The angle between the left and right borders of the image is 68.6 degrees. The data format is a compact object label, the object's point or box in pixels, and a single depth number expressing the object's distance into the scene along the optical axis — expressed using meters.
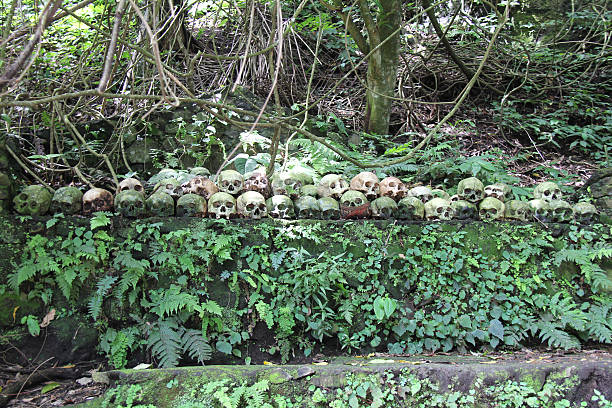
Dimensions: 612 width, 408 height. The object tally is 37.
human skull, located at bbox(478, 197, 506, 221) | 4.36
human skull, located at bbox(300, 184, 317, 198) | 4.28
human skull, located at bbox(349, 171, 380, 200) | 4.40
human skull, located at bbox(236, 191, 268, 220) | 4.02
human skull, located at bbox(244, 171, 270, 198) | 4.22
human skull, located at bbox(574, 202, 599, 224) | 4.45
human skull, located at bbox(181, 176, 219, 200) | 4.13
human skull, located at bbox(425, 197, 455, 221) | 4.32
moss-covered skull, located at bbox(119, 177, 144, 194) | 4.13
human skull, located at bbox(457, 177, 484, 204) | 4.41
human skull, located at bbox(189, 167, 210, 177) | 4.45
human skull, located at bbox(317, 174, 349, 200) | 4.37
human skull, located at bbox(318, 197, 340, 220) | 4.16
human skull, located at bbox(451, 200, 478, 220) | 4.35
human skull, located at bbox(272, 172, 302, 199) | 4.23
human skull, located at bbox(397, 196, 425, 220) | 4.29
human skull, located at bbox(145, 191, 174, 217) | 3.90
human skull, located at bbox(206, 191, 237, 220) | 3.97
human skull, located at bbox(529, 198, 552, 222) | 4.41
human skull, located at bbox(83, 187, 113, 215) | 3.85
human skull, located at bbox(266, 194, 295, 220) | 4.07
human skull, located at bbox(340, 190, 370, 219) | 4.23
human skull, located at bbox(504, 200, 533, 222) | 4.38
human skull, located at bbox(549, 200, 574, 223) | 4.40
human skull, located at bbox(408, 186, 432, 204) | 4.49
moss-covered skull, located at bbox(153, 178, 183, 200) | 4.09
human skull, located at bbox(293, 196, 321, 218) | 4.14
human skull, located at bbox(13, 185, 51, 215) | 3.73
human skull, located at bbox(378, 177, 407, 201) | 4.40
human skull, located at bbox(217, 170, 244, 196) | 4.14
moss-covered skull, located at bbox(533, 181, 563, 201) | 4.52
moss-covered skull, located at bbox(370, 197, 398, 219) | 4.25
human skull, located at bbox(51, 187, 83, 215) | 3.80
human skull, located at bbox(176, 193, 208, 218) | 3.94
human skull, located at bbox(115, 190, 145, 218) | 3.84
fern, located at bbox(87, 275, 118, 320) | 3.57
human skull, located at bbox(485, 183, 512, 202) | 4.52
